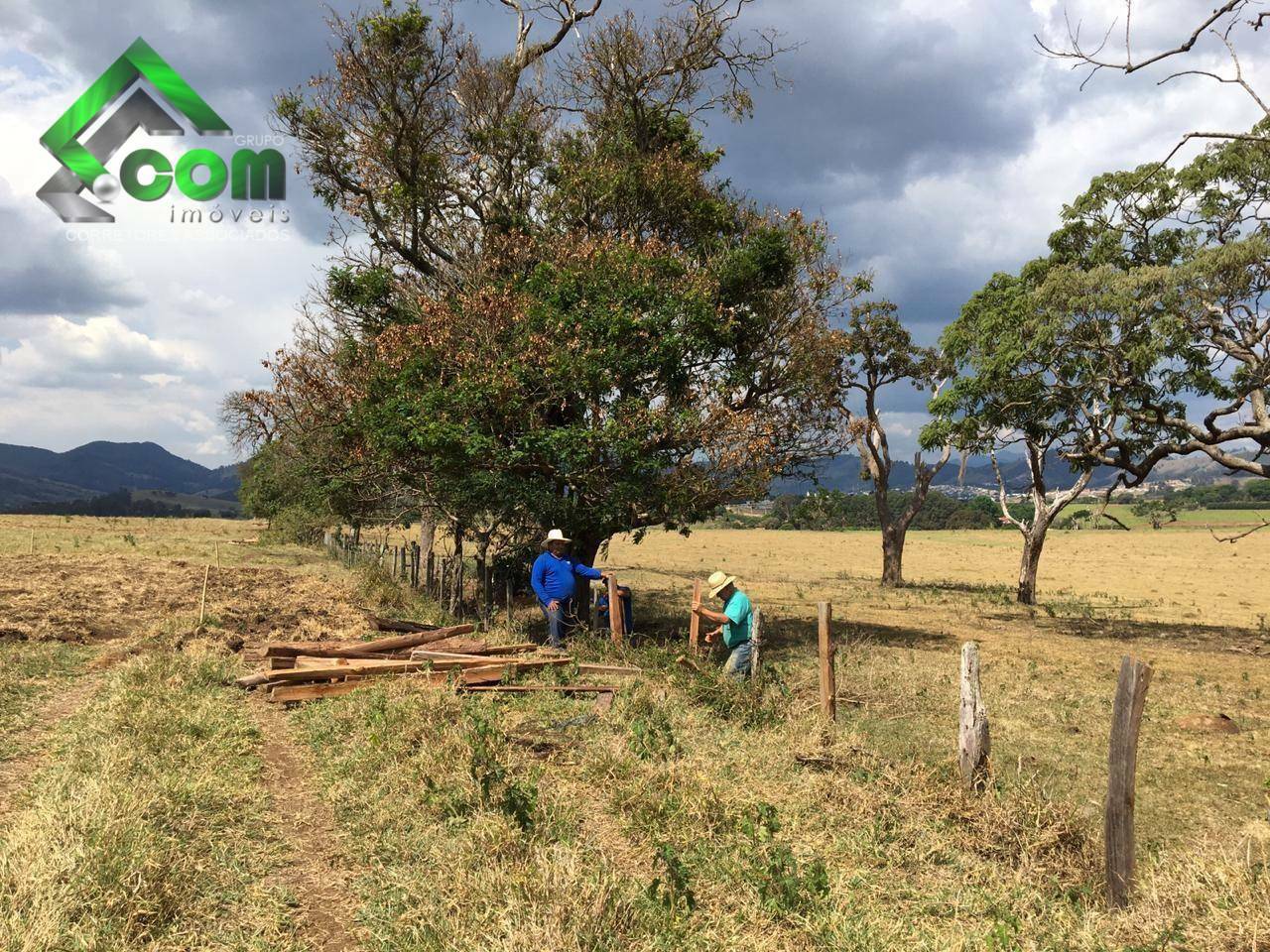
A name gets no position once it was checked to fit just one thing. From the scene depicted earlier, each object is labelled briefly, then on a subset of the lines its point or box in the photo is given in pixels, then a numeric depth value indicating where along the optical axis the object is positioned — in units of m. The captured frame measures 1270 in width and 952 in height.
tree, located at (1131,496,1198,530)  100.81
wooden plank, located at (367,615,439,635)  16.75
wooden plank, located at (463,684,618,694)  11.39
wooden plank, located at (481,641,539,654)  13.18
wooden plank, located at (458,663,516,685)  11.78
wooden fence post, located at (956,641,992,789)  7.80
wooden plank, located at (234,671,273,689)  11.89
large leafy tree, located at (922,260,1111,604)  21.02
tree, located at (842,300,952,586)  33.91
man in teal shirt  11.37
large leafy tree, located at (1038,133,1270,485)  18.39
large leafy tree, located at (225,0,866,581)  15.43
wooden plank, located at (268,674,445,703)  11.36
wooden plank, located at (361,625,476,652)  13.74
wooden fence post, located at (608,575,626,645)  13.95
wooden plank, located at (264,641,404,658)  12.64
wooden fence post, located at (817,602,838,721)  10.17
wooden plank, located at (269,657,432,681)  11.80
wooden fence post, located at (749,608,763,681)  11.29
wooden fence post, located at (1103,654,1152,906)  6.10
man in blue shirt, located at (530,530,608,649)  14.30
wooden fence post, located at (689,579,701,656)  12.95
